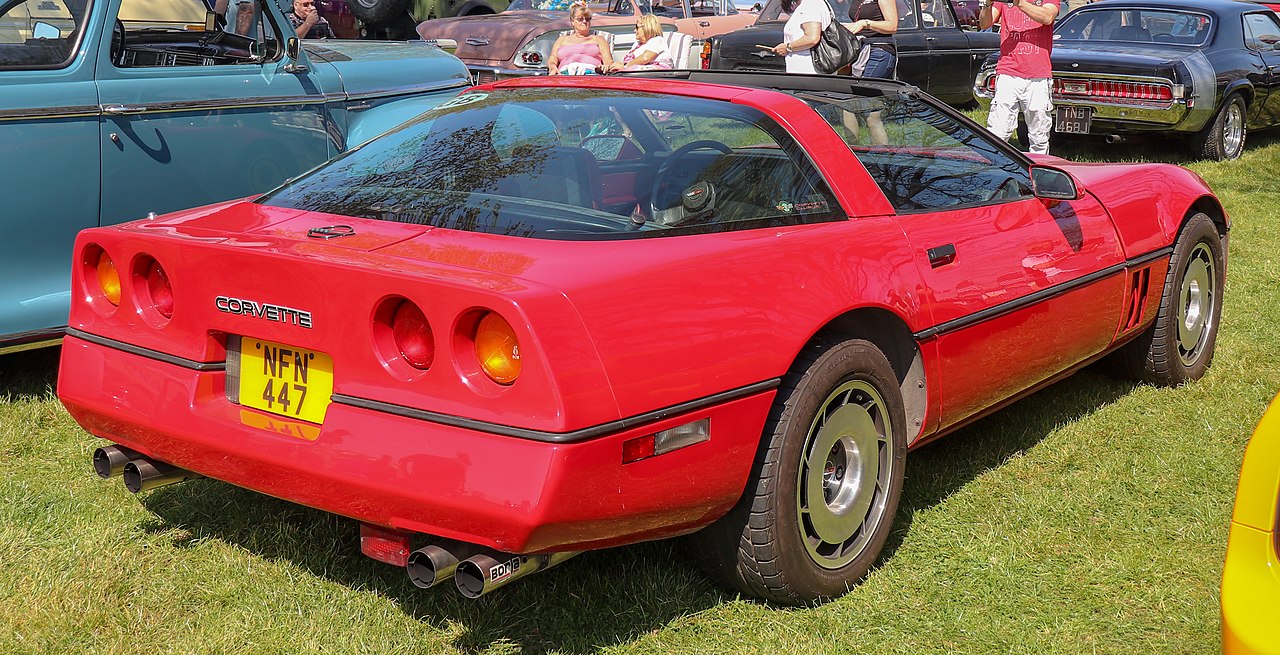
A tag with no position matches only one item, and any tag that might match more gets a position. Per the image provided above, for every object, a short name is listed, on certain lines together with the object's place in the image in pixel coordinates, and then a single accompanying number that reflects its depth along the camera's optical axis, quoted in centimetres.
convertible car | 1212
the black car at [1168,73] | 999
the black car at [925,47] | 1177
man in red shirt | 797
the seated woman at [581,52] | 1070
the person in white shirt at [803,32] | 806
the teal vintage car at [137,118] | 464
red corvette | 251
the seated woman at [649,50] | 1028
